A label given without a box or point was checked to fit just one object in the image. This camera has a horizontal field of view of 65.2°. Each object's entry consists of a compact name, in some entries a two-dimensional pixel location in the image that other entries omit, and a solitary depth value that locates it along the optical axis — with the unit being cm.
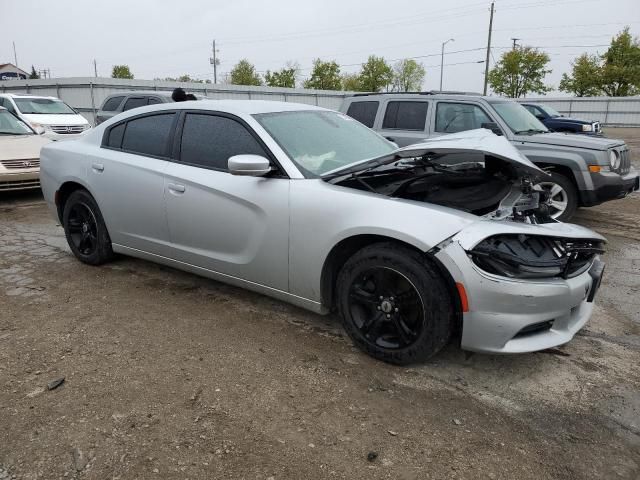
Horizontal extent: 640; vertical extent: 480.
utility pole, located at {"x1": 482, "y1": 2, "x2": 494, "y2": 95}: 4334
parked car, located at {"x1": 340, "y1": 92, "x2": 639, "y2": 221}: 657
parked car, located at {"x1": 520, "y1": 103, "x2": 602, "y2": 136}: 1531
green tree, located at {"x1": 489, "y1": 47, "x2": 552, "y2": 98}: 5116
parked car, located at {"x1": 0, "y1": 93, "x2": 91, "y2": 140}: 1362
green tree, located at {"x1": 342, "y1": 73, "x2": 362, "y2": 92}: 6062
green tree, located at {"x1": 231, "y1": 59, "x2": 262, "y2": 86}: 6236
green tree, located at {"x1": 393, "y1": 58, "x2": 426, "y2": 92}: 7056
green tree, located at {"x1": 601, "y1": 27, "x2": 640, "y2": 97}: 4538
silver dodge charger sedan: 275
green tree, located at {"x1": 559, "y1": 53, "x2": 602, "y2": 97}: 4778
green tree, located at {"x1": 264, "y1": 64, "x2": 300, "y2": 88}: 5719
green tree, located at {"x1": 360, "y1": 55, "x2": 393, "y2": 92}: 5856
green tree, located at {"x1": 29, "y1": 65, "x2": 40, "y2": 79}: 8294
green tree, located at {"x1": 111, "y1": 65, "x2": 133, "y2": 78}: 7562
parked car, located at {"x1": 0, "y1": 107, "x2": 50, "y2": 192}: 782
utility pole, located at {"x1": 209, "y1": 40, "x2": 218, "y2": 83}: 6616
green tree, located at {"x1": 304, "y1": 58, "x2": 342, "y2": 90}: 5609
